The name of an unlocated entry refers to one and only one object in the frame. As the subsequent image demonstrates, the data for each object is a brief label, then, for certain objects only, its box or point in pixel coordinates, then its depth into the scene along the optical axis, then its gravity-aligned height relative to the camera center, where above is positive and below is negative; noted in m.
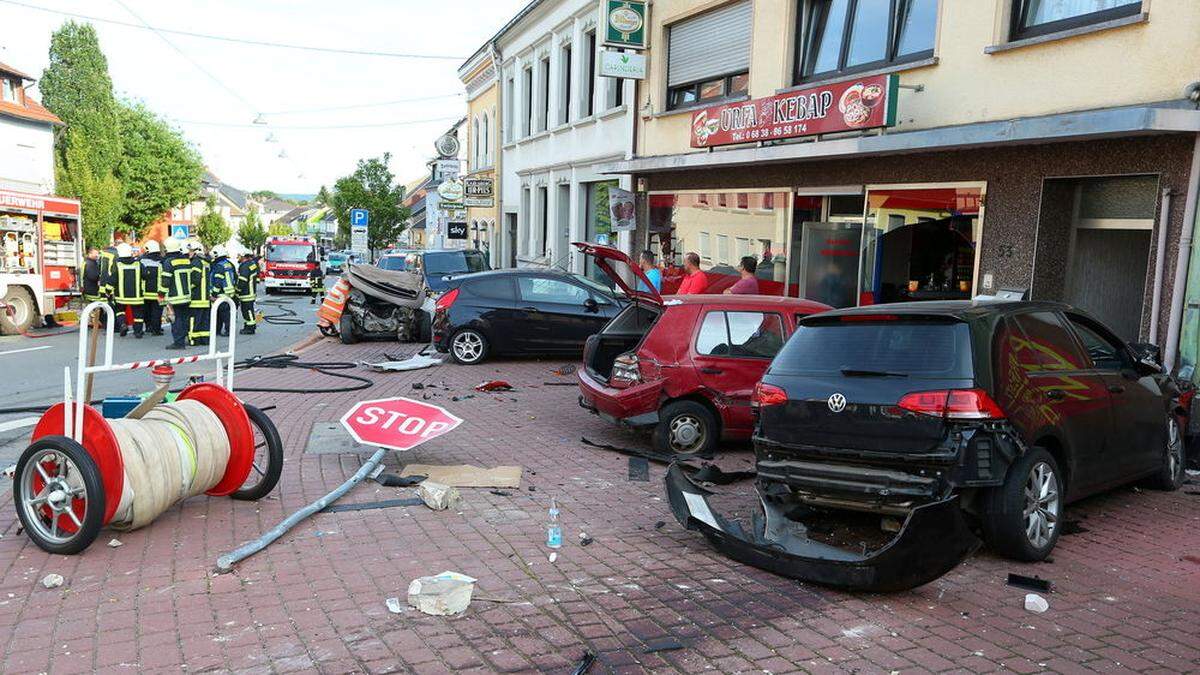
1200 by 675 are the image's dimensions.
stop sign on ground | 6.68 -1.46
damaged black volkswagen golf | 4.75 -1.09
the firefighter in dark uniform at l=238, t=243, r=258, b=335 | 18.22 -1.15
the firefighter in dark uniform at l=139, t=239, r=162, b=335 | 17.23 -1.11
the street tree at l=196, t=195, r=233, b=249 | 75.38 +0.30
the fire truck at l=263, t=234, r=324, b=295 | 33.16 -1.02
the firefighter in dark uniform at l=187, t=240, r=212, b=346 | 15.66 -1.28
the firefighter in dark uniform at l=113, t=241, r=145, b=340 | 16.94 -0.96
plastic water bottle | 5.34 -1.82
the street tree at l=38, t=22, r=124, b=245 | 53.03 +8.47
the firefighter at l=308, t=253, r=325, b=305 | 33.04 -1.66
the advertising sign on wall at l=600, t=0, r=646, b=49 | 17.64 +4.56
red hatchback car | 7.79 -1.08
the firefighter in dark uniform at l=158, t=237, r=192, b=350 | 15.40 -1.02
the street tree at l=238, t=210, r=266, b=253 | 97.73 +0.05
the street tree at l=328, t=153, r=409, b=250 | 57.88 +2.93
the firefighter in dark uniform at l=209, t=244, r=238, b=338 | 16.50 -0.85
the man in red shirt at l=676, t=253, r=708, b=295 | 12.83 -0.45
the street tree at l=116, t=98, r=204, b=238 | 58.22 +4.22
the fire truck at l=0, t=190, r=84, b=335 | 17.75 -0.65
